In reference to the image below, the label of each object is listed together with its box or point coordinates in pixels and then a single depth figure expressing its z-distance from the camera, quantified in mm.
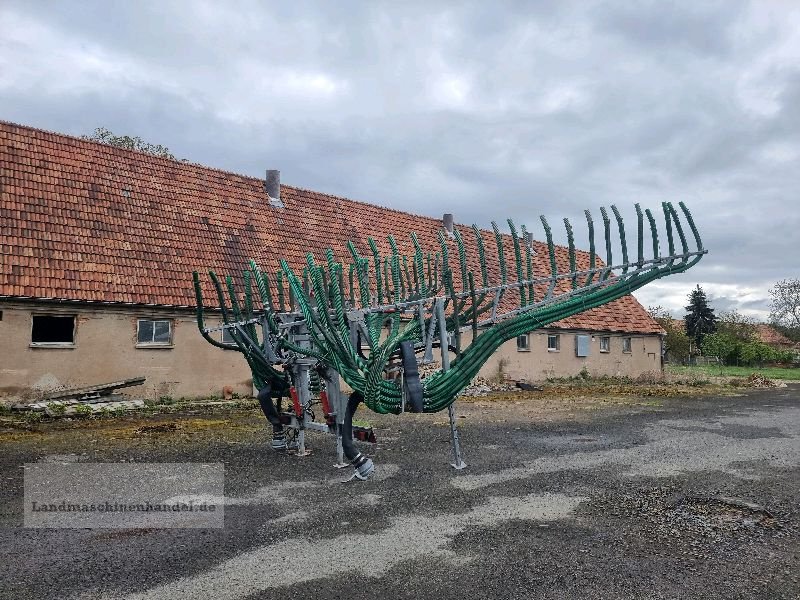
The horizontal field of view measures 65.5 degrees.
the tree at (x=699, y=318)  60062
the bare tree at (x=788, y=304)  63000
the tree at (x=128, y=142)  29875
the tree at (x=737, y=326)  58156
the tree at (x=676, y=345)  53750
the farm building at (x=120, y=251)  13602
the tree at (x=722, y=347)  48531
